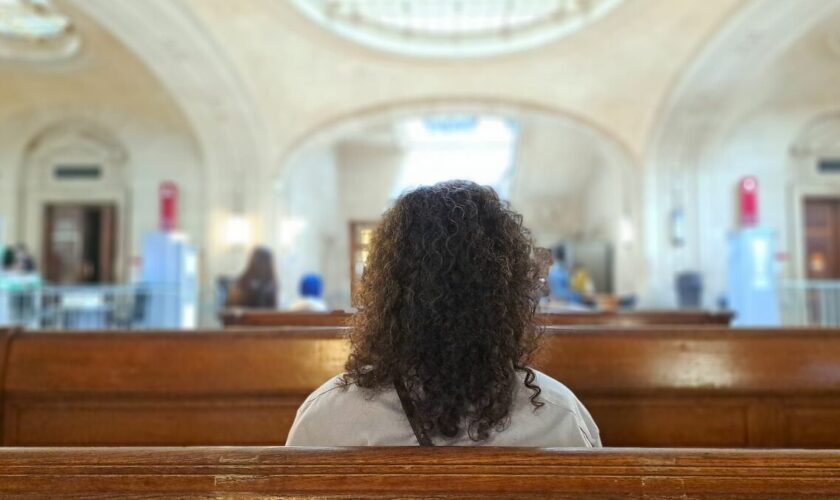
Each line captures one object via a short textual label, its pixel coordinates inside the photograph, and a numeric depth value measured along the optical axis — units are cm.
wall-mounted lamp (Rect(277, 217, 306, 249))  1040
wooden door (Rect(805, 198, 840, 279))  1066
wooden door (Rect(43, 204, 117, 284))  1116
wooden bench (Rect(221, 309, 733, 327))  318
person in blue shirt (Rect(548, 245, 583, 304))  905
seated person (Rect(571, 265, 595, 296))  1088
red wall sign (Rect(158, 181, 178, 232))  1025
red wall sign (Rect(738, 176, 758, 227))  1003
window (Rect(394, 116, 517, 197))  1655
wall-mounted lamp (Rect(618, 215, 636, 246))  1043
